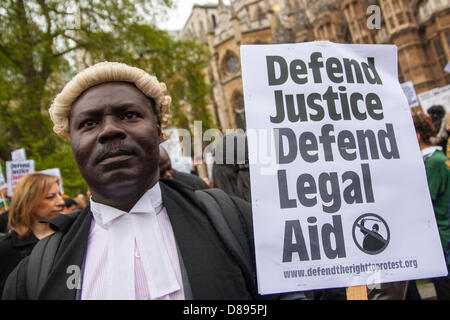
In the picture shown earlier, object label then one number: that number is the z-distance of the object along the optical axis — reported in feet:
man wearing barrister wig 4.01
